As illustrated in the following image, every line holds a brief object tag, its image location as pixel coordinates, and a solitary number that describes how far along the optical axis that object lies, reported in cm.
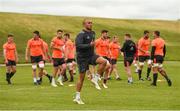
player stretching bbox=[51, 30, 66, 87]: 2594
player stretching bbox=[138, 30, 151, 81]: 3008
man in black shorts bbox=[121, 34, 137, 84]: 2788
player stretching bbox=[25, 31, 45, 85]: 2644
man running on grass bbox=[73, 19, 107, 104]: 1788
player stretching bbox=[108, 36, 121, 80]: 3137
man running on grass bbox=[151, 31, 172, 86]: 2508
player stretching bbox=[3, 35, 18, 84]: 2775
